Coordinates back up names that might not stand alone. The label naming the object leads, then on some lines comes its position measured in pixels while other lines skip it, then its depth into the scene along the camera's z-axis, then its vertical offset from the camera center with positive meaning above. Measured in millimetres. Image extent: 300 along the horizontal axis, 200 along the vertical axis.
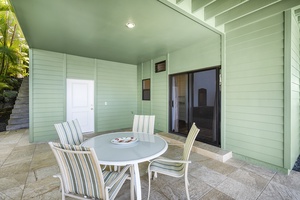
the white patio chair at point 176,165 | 1736 -889
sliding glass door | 3484 -99
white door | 4672 -76
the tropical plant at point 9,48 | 5840 +2269
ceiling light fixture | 2723 +1472
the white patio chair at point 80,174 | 1169 -653
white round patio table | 1471 -607
